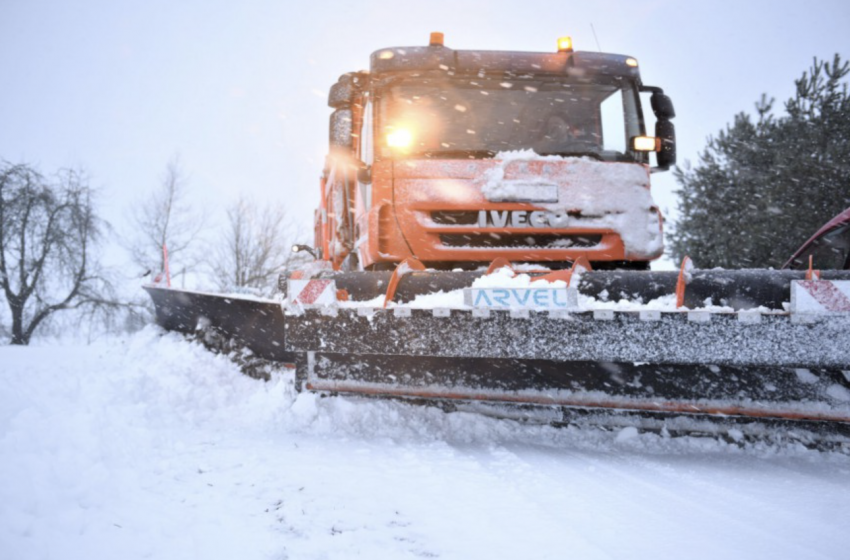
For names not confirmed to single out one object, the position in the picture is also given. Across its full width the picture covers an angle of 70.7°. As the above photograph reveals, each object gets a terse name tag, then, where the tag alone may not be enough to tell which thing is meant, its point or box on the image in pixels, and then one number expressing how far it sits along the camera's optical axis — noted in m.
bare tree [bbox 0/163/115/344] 18.61
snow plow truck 2.94
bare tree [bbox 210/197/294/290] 28.73
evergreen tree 14.88
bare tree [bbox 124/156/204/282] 26.42
